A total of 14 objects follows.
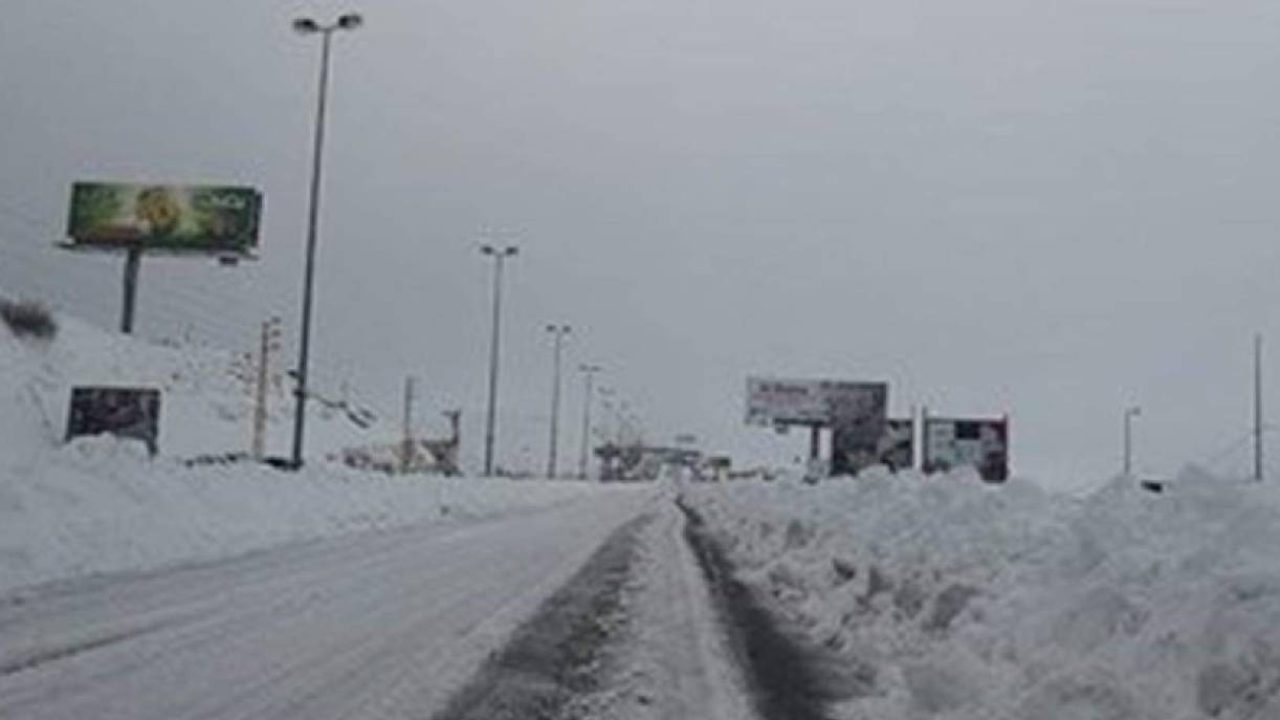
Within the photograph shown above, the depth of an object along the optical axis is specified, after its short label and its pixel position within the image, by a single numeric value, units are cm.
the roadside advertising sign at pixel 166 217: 10662
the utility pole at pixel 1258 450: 4632
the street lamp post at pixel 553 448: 14590
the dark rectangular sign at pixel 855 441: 7012
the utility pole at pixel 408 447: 13012
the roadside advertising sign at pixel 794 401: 10300
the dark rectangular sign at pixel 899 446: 6488
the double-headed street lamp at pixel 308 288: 5319
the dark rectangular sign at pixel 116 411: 6481
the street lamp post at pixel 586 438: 18988
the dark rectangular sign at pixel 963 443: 5112
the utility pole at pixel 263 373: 8056
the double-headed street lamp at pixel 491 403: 10356
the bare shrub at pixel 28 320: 10969
